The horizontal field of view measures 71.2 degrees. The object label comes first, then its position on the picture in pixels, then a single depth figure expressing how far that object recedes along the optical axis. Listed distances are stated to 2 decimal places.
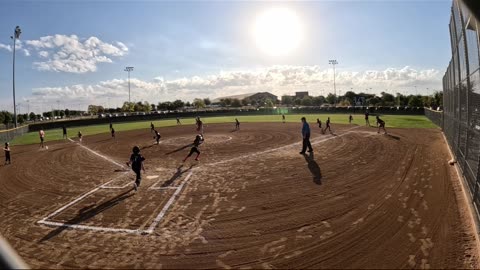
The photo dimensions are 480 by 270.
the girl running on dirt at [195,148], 17.62
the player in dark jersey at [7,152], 20.33
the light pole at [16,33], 48.78
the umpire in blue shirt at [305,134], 18.29
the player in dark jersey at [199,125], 27.16
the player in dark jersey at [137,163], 12.48
